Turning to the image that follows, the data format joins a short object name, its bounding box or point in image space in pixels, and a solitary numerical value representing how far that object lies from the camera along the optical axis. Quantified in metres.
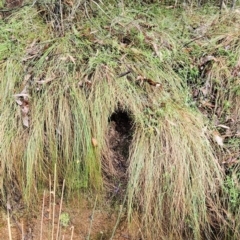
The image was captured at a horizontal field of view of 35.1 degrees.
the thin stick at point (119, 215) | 2.46
